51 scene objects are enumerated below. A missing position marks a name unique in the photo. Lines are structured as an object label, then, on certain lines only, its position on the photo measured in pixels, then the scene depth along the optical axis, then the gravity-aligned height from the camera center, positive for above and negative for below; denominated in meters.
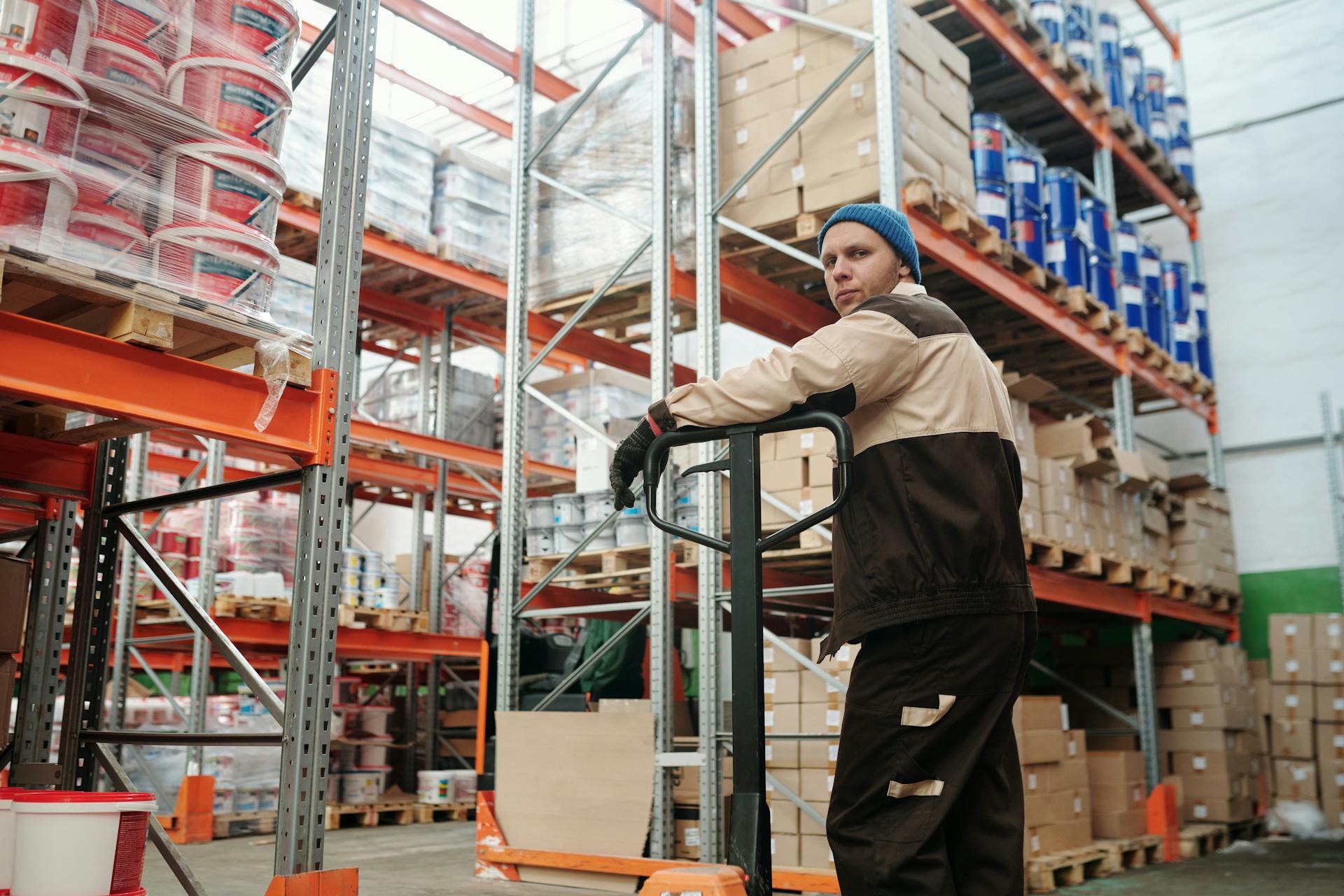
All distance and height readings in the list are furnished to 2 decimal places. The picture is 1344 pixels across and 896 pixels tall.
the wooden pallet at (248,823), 7.94 -1.08
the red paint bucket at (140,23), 3.01 +1.70
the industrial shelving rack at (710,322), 5.54 +2.11
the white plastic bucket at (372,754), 9.41 -0.68
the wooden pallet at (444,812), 9.19 -1.15
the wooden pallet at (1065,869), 5.62 -1.00
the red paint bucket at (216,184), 3.05 +1.31
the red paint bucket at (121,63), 2.98 +1.57
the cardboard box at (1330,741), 8.88 -0.51
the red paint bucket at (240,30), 3.20 +1.81
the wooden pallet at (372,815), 8.66 -1.12
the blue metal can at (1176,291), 10.34 +3.39
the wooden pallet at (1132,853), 6.46 -1.06
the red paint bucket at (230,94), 3.16 +1.59
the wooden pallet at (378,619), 8.47 +0.38
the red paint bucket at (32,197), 2.66 +1.10
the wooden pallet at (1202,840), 7.55 -1.12
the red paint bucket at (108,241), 2.79 +1.05
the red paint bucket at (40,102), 2.72 +1.34
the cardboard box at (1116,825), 7.12 -0.93
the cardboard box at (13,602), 3.59 +0.21
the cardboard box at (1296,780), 8.95 -0.83
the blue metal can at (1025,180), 7.63 +3.27
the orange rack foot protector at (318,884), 2.98 -0.56
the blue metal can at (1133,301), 9.28 +2.97
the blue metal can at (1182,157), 10.96 +4.87
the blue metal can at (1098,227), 8.58 +3.32
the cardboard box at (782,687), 5.53 -0.08
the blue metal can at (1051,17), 8.43 +4.76
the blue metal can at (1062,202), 8.01 +3.26
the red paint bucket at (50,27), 2.77 +1.56
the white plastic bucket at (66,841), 2.66 -0.40
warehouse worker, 2.18 +0.17
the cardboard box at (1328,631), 9.06 +0.34
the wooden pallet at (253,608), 7.81 +0.42
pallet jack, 1.98 +0.11
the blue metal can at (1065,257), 7.96 +2.86
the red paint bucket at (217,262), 2.97 +1.07
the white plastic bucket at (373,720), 9.72 -0.42
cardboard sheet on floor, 5.44 -0.55
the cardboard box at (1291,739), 9.05 -0.51
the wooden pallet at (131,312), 2.68 +0.89
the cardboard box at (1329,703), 8.92 -0.23
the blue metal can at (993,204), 6.97 +2.82
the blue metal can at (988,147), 7.08 +3.22
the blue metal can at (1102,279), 8.47 +2.89
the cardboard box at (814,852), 5.28 -0.82
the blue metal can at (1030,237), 7.49 +2.82
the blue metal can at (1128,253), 9.35 +3.39
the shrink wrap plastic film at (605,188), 6.72 +2.87
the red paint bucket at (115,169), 2.87 +1.26
